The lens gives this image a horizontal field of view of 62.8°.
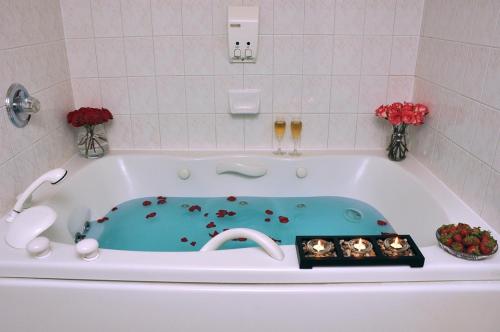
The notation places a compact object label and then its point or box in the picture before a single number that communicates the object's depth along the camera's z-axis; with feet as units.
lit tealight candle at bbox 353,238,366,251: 4.53
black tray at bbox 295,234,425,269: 4.33
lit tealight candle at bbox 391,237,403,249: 4.53
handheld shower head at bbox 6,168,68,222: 5.23
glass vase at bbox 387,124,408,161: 7.44
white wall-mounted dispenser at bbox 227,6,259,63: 7.00
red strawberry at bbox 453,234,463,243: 4.52
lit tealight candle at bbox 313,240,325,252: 4.52
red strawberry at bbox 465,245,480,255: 4.39
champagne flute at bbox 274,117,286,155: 7.63
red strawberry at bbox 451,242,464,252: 4.46
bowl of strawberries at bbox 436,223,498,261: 4.39
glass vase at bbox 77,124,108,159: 7.58
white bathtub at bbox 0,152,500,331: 4.35
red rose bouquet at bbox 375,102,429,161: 6.95
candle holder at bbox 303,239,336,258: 4.44
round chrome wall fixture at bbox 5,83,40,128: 5.66
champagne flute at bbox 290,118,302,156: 7.63
